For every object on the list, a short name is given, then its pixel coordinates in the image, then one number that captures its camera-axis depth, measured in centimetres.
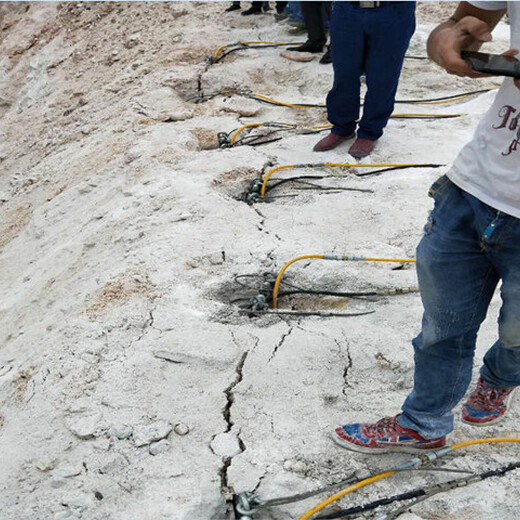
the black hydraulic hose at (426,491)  195
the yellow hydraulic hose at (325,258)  312
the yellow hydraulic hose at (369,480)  195
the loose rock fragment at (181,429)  228
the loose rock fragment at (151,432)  224
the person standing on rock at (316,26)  629
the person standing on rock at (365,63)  410
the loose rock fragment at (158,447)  221
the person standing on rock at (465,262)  163
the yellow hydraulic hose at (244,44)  665
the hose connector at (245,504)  194
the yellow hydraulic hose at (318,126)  499
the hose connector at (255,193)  404
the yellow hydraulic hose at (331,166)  428
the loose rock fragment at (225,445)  219
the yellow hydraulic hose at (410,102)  552
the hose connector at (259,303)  302
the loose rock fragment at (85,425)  229
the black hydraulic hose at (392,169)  427
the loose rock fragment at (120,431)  228
